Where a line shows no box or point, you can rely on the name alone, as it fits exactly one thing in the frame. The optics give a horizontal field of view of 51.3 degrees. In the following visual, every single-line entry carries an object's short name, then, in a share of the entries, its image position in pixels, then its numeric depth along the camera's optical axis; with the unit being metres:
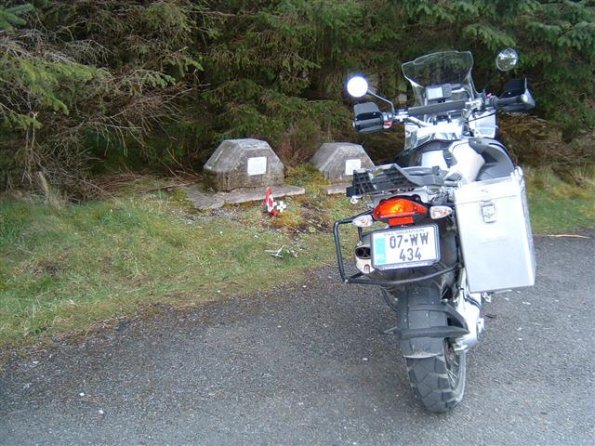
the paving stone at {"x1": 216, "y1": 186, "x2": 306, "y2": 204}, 6.54
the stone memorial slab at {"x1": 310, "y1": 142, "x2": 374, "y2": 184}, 7.35
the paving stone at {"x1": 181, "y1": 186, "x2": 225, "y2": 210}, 6.38
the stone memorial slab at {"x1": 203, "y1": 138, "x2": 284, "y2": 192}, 6.62
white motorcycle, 2.99
